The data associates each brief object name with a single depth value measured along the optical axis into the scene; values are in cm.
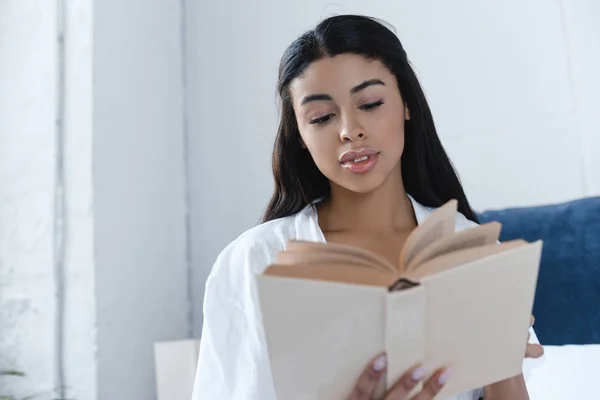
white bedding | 118
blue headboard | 128
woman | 93
